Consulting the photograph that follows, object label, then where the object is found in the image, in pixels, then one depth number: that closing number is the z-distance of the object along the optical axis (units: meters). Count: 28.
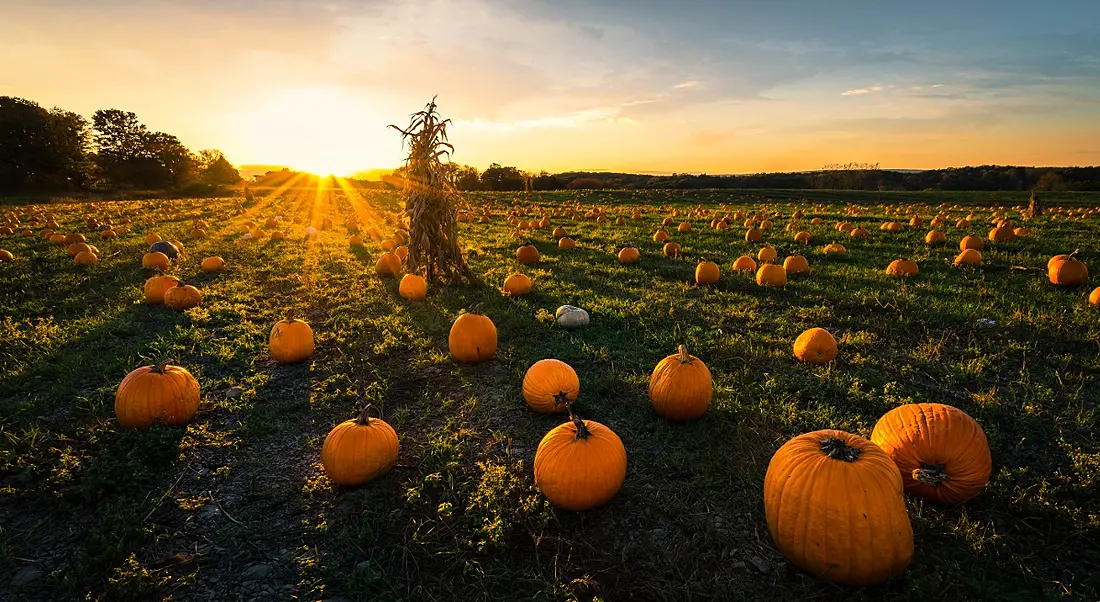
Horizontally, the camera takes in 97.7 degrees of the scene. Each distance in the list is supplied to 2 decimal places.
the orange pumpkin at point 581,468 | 3.28
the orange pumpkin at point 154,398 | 4.32
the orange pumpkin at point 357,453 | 3.65
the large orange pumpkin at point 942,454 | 3.15
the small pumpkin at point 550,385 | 4.46
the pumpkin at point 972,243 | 10.03
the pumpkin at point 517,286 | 8.27
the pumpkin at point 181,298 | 7.77
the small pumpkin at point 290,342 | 5.82
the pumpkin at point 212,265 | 10.60
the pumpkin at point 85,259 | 10.55
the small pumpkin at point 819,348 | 5.34
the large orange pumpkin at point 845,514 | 2.62
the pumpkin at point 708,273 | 8.56
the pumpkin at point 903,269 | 8.59
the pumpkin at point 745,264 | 9.20
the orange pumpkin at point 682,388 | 4.22
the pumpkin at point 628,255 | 10.77
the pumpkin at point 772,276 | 8.22
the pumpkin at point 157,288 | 8.00
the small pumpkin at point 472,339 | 5.69
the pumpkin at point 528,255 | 10.90
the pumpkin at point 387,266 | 9.93
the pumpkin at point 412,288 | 8.23
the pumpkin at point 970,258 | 9.09
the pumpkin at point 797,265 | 9.02
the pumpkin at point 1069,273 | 7.46
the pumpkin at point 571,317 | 6.70
